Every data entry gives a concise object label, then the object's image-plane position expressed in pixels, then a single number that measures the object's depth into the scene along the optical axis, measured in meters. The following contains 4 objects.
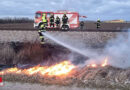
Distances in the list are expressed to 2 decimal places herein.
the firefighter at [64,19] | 20.20
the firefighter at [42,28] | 13.11
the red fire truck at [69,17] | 22.39
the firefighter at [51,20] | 19.69
